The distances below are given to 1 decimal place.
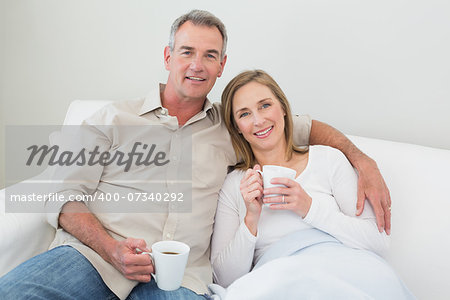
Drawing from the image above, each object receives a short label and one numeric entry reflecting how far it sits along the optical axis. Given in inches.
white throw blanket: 32.9
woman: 34.6
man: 43.4
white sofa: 48.8
